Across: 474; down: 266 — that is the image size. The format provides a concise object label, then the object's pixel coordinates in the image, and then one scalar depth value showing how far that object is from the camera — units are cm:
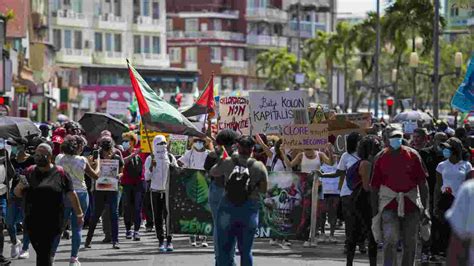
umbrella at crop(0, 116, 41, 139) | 2383
